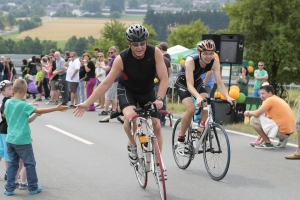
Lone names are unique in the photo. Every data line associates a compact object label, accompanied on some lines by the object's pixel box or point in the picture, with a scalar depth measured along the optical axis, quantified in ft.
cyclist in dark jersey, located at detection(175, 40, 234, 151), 26.45
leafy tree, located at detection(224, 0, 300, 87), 147.84
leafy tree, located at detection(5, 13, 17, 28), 530.22
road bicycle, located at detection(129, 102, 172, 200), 20.10
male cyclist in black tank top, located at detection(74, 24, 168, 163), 21.57
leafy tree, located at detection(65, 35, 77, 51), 373.20
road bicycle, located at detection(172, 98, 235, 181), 24.81
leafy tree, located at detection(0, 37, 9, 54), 349.20
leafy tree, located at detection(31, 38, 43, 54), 364.38
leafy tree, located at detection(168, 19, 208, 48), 342.64
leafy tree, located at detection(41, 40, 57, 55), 360.89
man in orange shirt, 33.73
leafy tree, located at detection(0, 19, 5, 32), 502.58
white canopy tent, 114.78
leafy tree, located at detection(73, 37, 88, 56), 381.40
